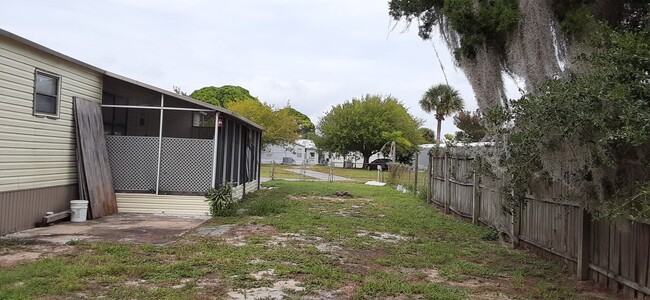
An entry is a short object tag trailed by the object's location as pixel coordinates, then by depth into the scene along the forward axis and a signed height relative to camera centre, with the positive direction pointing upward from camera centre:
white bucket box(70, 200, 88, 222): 10.04 -1.15
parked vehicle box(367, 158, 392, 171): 43.75 -0.01
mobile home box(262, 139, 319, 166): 54.72 +0.66
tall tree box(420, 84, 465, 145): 34.47 +4.46
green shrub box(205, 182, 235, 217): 11.38 -0.97
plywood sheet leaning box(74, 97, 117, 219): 10.47 -0.17
